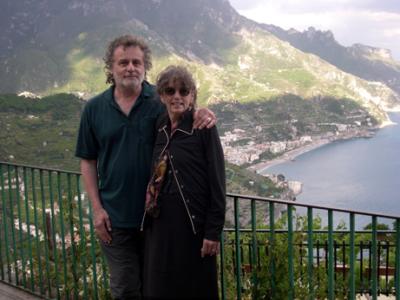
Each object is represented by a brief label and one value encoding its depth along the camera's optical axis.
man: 2.56
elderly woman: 2.31
